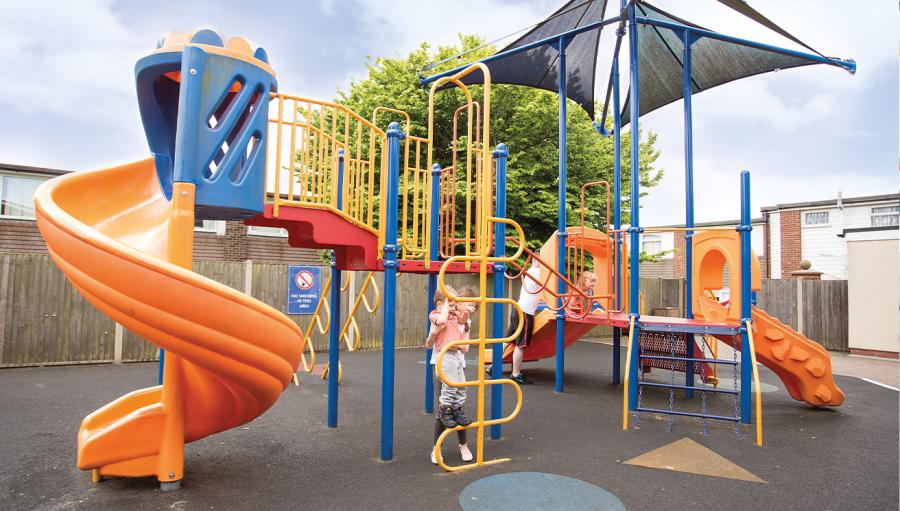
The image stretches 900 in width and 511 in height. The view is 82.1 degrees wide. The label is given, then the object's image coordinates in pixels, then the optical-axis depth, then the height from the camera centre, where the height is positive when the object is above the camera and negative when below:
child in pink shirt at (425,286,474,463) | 4.37 -0.71
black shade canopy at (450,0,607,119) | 8.77 +3.98
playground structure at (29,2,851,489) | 3.23 +0.25
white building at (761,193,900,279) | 20.14 +2.12
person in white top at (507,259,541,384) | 8.31 -0.53
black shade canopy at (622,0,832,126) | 8.03 +3.58
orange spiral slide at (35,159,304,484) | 3.18 -0.30
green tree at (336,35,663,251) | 14.58 +4.23
